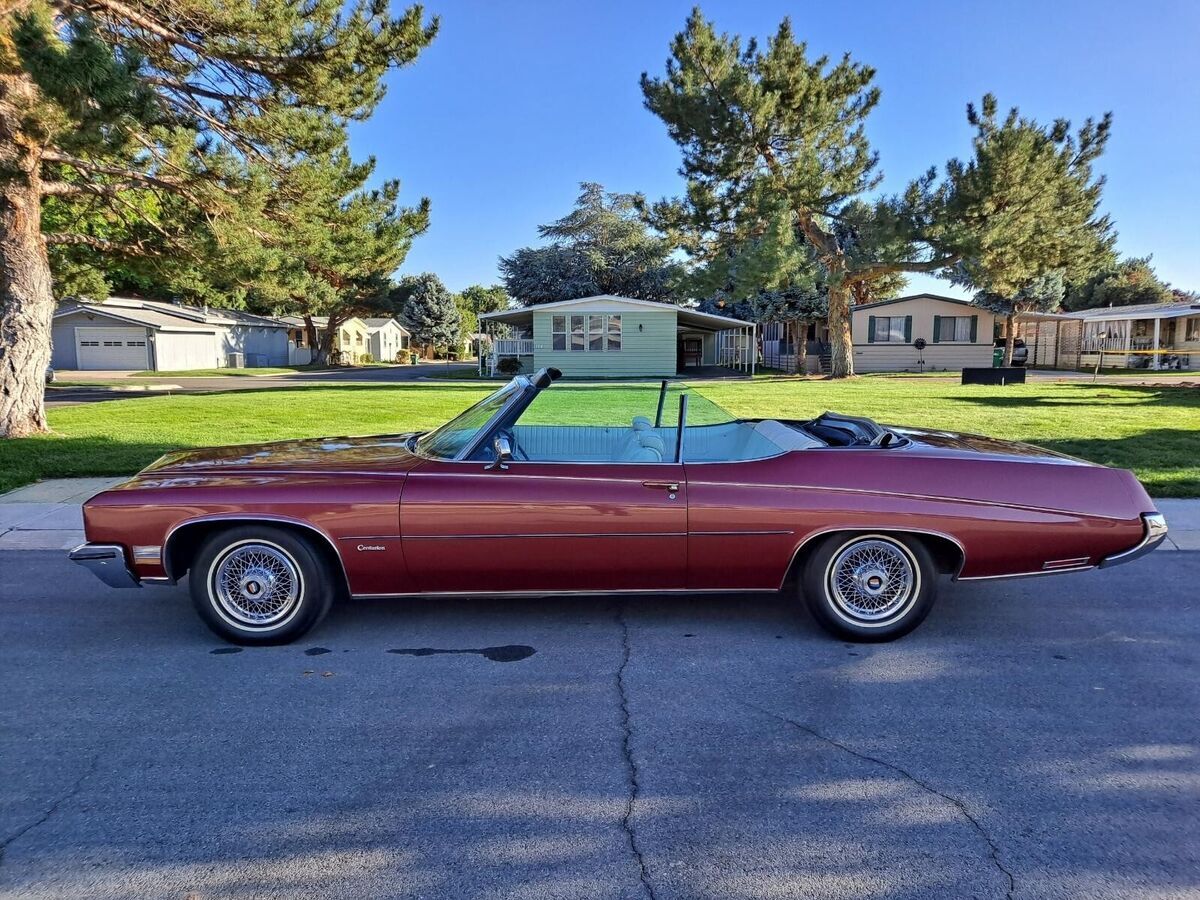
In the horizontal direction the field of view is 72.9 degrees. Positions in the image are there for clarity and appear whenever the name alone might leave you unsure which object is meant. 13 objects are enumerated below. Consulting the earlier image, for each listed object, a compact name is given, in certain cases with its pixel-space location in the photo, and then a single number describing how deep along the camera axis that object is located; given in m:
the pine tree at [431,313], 63.25
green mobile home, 31.66
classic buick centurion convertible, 3.90
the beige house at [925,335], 36.34
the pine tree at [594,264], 50.00
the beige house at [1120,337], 32.09
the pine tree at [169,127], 9.77
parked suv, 40.64
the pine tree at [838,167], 24.30
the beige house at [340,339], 56.59
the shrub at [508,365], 35.27
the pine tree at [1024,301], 37.06
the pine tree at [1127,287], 52.31
